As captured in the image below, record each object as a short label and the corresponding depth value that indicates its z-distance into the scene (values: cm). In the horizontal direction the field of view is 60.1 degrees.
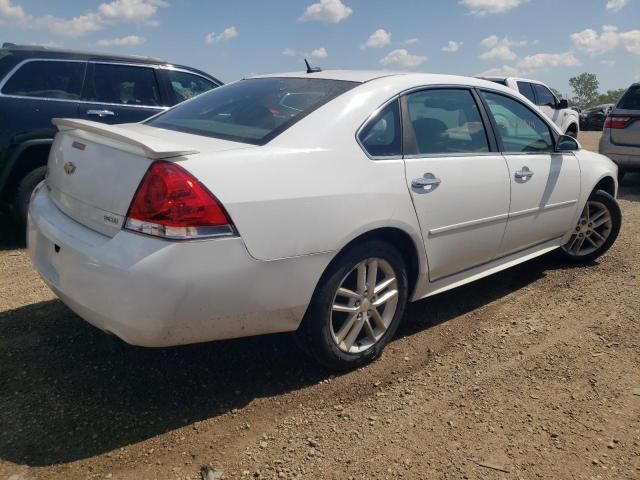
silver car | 856
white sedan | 226
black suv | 485
